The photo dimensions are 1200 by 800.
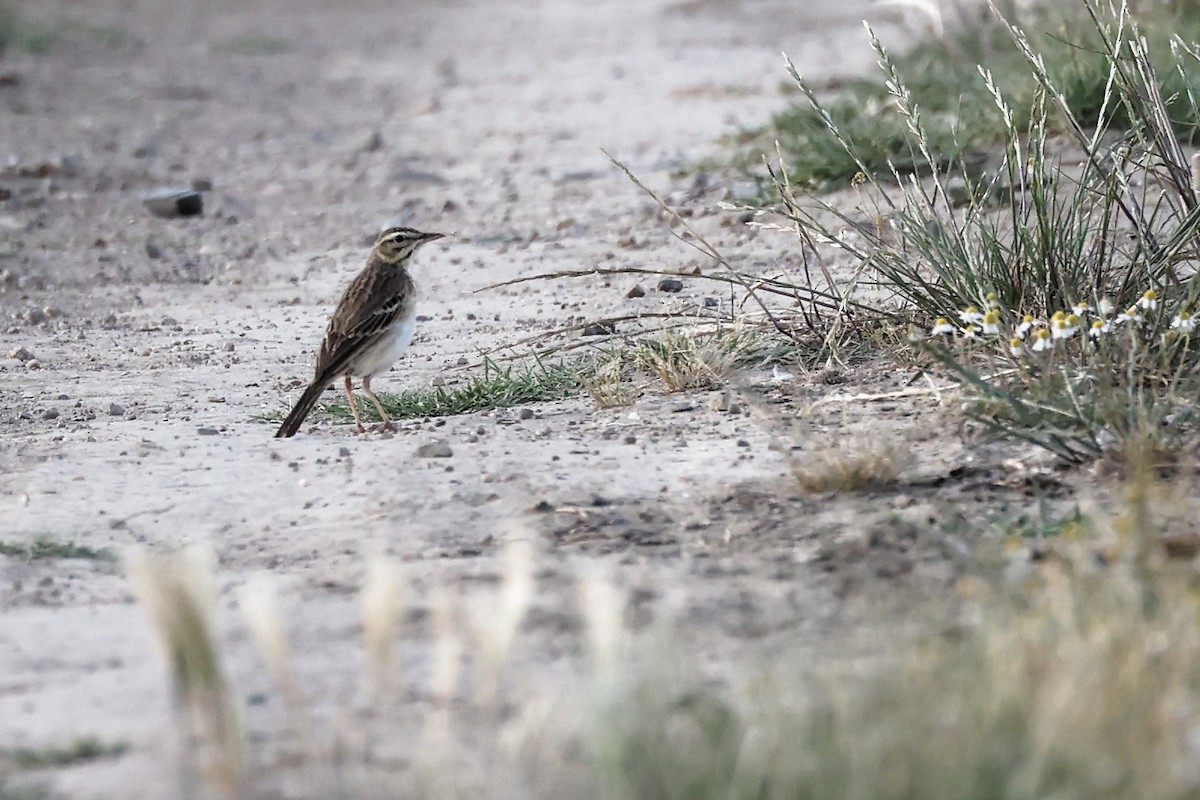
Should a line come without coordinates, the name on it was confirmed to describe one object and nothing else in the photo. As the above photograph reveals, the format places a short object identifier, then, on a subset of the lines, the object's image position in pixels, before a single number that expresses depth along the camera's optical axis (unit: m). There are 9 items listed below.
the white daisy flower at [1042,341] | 9.97
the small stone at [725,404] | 11.60
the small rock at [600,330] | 14.11
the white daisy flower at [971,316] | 10.59
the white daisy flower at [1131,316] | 10.12
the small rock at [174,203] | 21.61
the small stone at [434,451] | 10.80
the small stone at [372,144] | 26.45
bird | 12.24
